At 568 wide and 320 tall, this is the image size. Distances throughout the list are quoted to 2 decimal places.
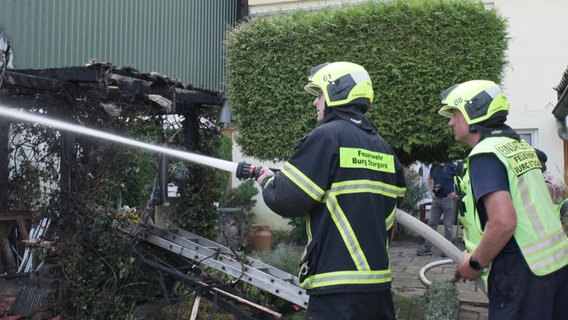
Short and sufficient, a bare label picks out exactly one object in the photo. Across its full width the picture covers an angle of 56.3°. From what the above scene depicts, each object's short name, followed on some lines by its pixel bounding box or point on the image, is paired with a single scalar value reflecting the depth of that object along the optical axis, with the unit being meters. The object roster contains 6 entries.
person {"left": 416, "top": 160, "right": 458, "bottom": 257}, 9.72
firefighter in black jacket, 2.60
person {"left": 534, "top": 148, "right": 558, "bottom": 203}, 4.46
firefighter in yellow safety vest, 2.62
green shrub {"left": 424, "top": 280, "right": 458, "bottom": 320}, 5.07
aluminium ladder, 4.48
